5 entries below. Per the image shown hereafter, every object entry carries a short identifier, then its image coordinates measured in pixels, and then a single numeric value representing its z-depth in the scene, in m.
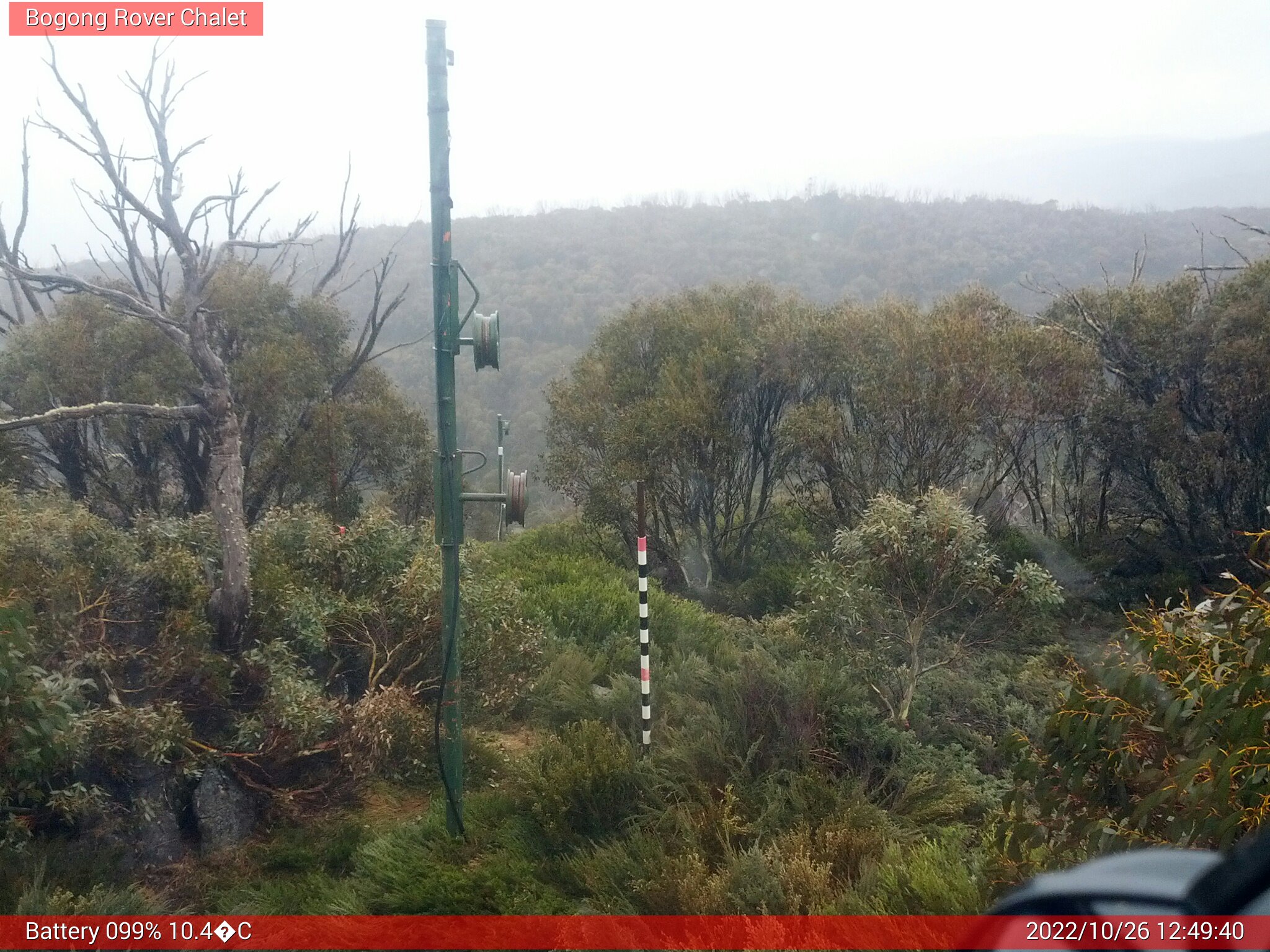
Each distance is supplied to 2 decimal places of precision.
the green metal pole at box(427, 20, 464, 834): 4.50
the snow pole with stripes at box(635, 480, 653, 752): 5.50
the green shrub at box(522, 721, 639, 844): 4.79
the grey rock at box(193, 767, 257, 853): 5.03
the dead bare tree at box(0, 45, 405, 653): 5.70
